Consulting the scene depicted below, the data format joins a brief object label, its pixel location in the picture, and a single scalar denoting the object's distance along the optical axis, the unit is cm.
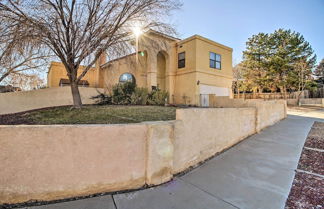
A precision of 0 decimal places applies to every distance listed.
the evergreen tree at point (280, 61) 1936
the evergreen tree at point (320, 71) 2729
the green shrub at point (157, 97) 1088
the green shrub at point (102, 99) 1014
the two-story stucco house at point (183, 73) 1361
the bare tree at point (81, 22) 534
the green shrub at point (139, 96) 966
